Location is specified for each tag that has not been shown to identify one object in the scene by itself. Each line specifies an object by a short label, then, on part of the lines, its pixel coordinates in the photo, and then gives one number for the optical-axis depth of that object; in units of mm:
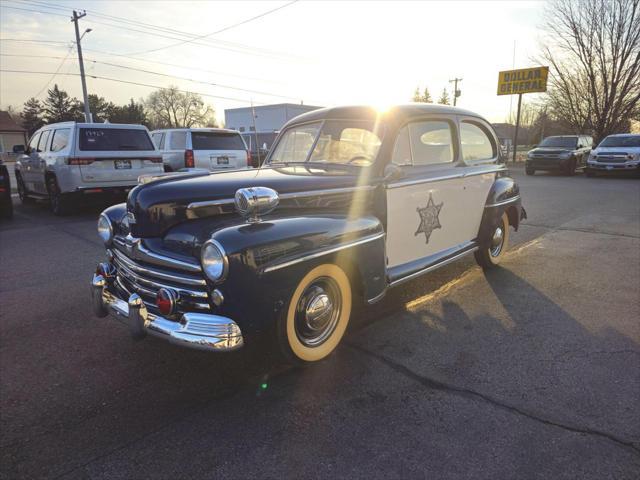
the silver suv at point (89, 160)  8539
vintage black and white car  2470
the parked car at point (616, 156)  16734
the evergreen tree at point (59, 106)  60688
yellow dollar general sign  25438
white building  53406
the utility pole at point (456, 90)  45469
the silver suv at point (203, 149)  10445
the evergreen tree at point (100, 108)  53547
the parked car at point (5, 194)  8719
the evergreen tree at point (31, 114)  63594
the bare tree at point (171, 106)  73500
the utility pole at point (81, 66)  28141
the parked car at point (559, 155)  18578
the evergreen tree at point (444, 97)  66125
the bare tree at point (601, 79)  24609
